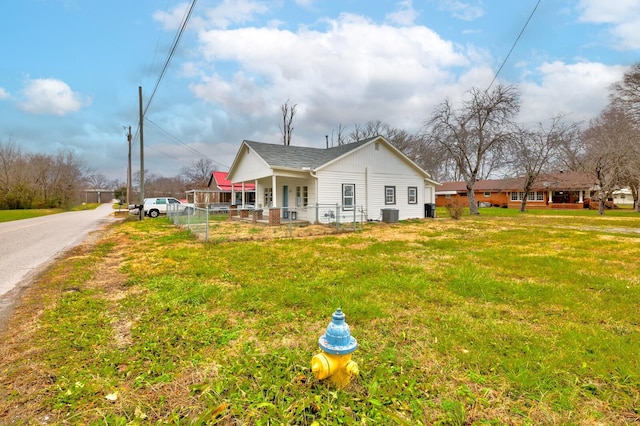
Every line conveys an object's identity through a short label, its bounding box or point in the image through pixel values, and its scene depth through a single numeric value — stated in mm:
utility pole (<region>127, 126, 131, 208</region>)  27084
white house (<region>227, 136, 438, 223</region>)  16062
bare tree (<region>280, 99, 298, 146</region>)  37500
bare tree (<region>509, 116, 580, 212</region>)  25984
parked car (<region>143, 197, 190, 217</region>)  24609
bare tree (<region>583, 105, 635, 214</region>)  24156
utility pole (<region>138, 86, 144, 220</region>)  19159
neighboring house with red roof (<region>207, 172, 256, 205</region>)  36994
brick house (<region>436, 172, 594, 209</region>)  34656
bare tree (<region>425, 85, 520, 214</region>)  22969
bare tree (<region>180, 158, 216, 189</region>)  59866
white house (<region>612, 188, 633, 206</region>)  54056
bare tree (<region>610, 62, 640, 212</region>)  26664
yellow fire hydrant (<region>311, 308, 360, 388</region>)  2223
